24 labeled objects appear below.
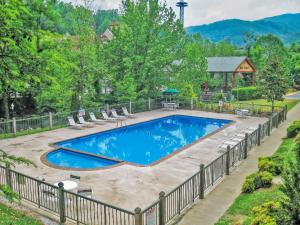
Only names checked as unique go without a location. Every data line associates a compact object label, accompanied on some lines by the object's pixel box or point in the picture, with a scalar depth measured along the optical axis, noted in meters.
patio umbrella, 29.15
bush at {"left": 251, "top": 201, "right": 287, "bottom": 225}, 6.37
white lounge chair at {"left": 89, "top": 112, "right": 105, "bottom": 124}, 22.87
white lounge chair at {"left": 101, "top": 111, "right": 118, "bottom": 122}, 23.47
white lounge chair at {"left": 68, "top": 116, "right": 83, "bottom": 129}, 21.27
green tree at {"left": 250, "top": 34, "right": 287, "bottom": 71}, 55.44
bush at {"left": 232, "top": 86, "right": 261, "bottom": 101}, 37.71
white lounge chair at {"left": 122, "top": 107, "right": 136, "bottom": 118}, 24.90
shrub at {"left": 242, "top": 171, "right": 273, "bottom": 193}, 10.12
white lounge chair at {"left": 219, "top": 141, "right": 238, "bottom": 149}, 15.59
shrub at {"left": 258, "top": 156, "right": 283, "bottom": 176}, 11.23
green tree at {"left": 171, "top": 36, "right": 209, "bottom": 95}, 30.56
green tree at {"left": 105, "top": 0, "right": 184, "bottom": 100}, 27.81
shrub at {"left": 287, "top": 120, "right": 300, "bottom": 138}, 17.34
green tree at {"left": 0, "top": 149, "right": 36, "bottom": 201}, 4.14
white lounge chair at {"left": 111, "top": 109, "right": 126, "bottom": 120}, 23.95
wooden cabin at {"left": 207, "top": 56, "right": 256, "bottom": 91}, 42.03
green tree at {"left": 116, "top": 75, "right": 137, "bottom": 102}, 26.08
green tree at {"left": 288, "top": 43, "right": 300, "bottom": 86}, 52.64
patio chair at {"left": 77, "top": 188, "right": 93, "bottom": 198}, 8.91
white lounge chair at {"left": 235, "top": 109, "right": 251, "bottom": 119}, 25.40
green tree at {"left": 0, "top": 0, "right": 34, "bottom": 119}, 5.68
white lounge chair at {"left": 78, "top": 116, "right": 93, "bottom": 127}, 21.65
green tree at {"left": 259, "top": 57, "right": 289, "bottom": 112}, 23.19
